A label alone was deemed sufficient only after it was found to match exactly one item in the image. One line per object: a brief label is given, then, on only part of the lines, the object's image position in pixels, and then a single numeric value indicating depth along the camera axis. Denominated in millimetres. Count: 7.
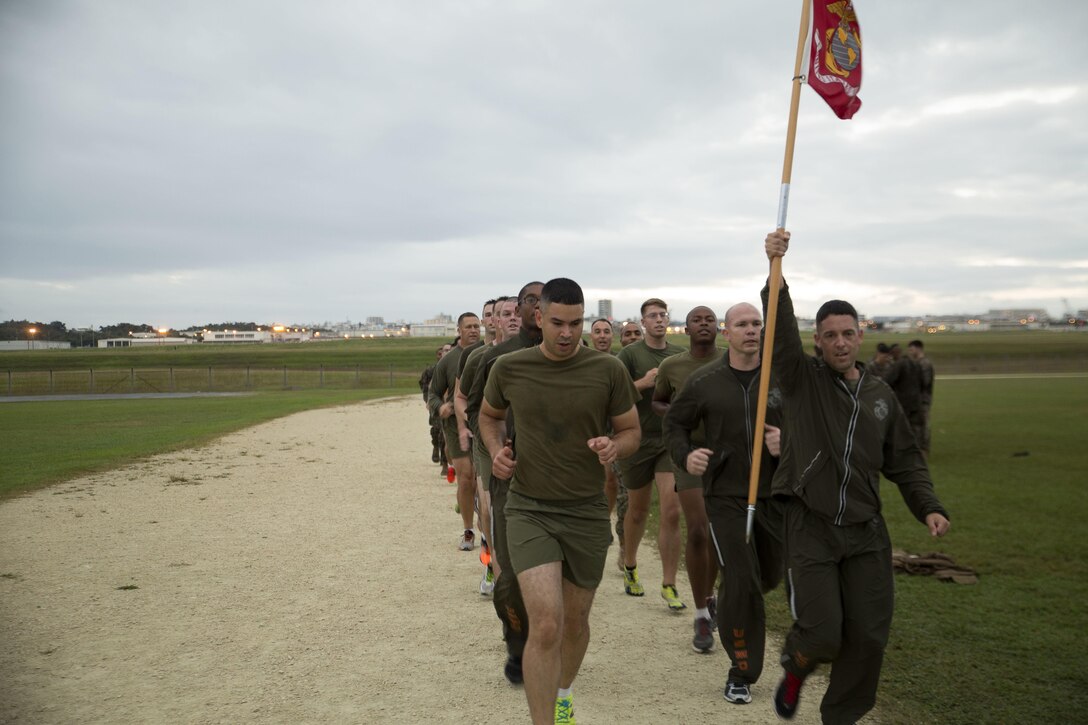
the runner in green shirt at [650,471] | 6953
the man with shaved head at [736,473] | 5082
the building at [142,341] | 124225
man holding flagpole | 4172
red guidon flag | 5441
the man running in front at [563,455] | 4484
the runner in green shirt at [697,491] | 6055
